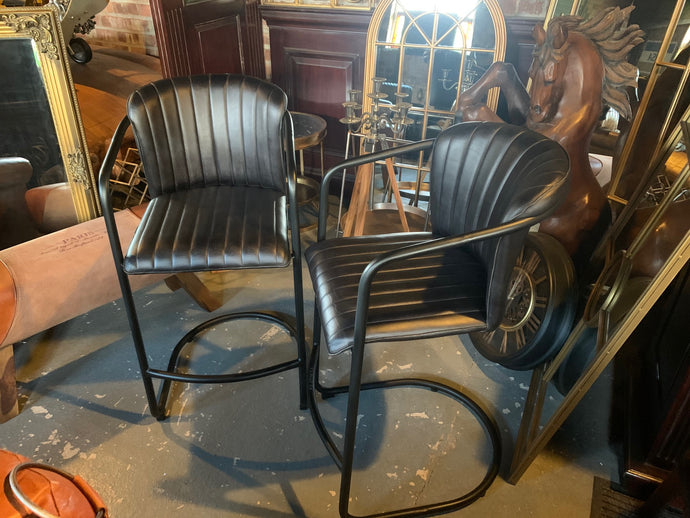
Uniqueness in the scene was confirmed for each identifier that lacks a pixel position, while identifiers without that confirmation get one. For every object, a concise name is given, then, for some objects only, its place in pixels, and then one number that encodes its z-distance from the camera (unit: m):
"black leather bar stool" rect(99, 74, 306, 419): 1.24
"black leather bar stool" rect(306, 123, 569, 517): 0.94
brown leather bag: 0.75
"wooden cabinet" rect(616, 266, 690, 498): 1.24
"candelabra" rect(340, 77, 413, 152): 1.91
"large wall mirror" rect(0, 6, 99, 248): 1.56
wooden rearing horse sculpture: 1.56
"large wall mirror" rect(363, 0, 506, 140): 1.95
